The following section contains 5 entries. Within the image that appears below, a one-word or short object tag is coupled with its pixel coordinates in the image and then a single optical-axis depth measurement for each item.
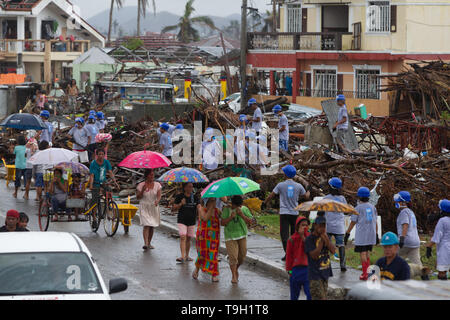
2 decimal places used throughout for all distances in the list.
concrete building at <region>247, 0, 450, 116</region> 43.78
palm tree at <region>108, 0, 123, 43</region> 87.45
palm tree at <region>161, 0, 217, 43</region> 104.62
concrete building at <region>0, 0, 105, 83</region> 63.88
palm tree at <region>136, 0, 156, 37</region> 80.22
